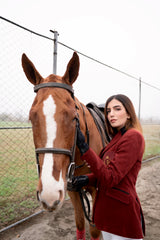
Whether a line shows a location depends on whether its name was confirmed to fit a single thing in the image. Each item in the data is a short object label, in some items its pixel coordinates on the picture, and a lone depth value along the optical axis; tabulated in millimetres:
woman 1178
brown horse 1062
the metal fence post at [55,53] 2893
